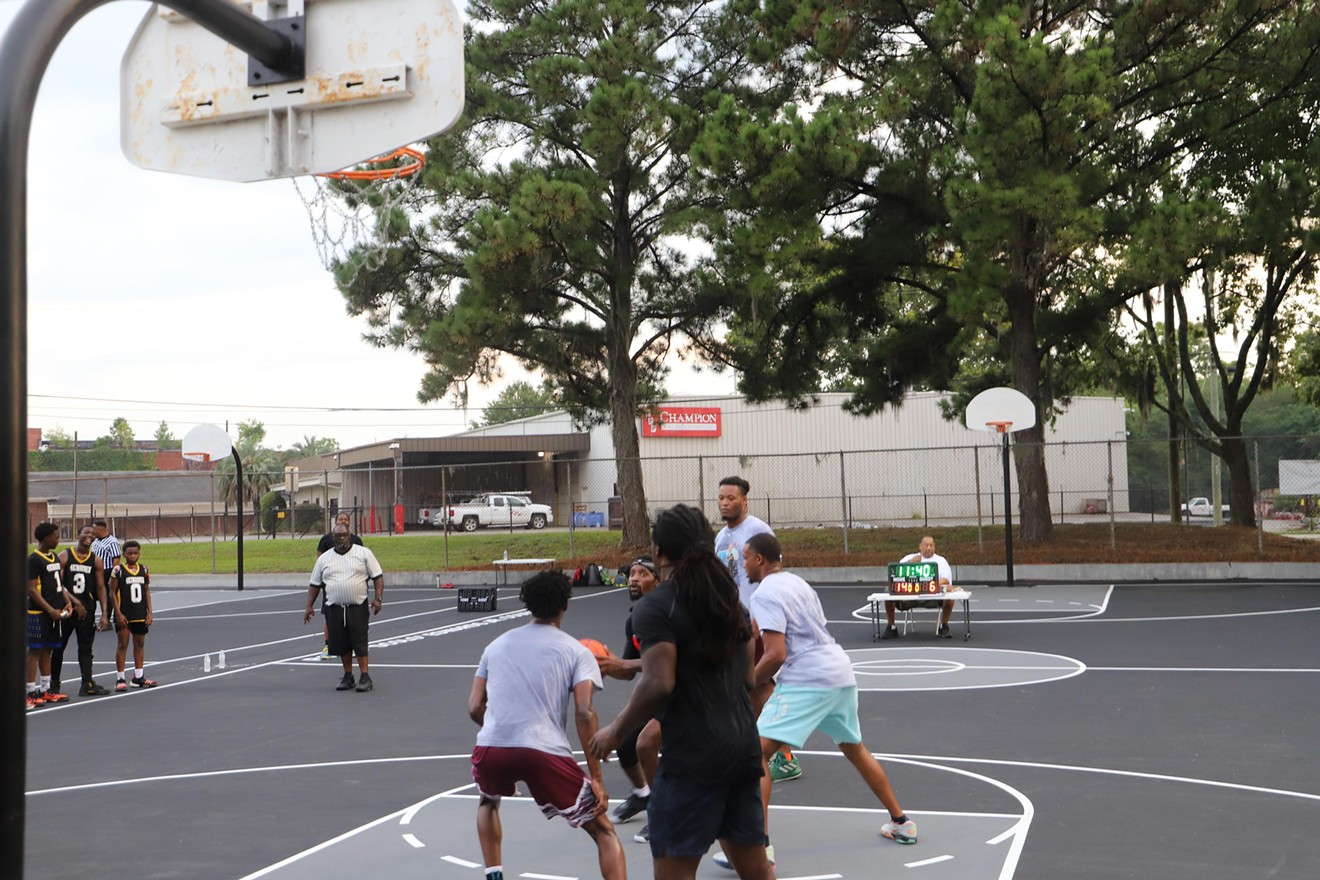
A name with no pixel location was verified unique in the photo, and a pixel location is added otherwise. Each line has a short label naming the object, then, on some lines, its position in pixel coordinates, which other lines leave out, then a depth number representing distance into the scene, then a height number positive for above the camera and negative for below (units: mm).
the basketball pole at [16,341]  2949 +401
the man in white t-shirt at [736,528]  8391 -211
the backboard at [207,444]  31531 +1583
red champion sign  54344 +3183
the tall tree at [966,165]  24062 +6668
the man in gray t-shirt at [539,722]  6129 -1068
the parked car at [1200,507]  58978 -1037
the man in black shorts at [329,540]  14548 -426
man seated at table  17328 -1247
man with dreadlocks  5000 -874
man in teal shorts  7281 -1114
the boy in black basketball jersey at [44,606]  13875 -1023
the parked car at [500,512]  50812 -429
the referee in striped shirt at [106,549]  15547 -471
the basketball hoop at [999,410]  25422 +1571
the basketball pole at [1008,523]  23734 -626
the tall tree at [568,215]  29375 +6901
